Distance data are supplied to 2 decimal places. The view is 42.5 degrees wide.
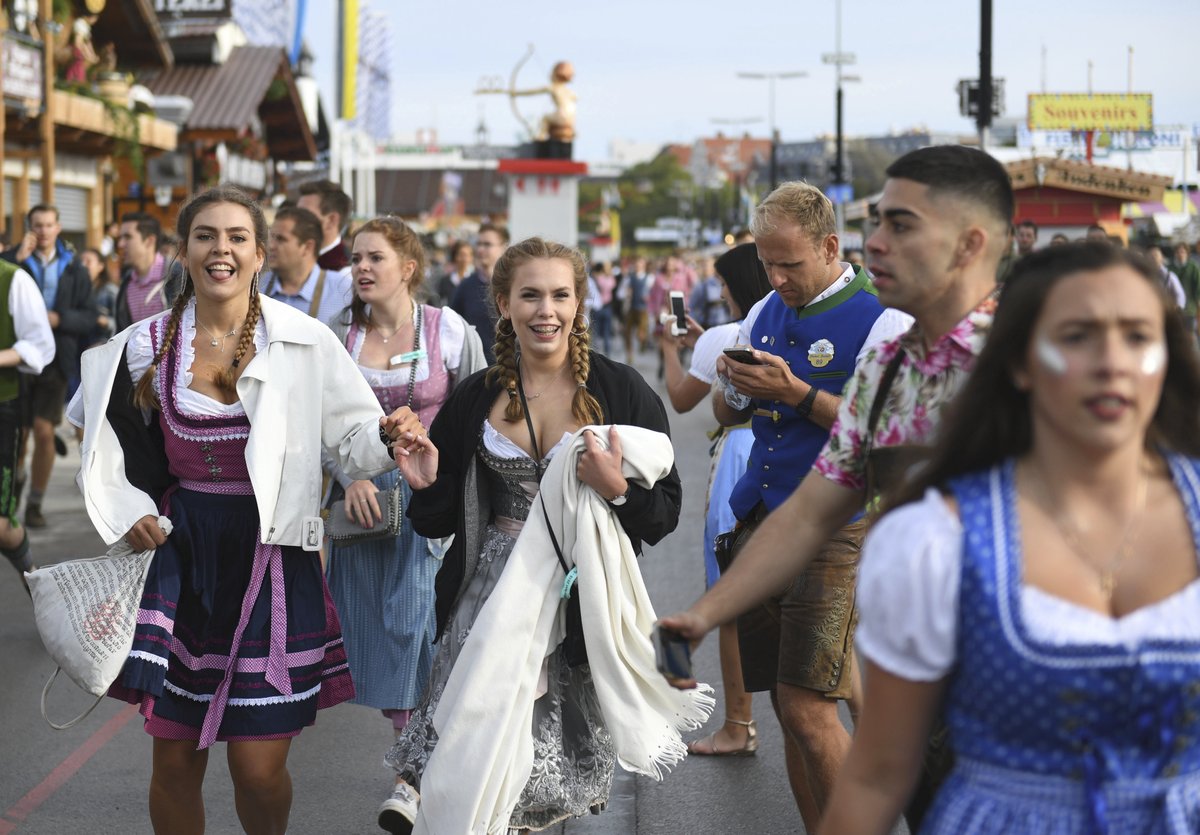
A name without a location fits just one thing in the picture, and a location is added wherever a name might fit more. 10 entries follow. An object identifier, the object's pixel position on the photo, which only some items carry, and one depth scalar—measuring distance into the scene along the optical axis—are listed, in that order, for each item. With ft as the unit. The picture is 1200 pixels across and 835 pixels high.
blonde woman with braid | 14.02
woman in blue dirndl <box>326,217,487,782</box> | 18.43
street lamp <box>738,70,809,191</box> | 182.29
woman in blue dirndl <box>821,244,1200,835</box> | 7.03
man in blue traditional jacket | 14.47
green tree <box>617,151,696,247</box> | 457.72
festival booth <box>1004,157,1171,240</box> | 85.46
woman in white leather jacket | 13.80
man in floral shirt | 9.80
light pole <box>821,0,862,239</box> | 136.77
